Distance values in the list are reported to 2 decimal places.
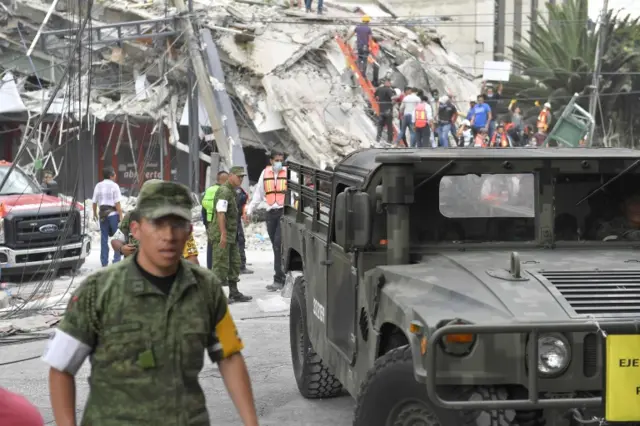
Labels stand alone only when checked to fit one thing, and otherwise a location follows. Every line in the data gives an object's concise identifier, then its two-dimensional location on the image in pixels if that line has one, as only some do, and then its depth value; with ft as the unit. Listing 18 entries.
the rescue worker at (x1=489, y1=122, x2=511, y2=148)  86.62
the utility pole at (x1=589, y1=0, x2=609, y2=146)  100.58
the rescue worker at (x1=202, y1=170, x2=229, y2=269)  44.01
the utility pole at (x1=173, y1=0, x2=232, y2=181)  83.25
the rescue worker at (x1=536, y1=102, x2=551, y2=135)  91.66
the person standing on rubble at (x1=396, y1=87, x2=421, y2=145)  82.28
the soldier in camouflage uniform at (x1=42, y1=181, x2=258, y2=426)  11.34
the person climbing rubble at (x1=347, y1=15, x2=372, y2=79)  92.94
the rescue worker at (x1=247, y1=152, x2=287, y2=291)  46.98
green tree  113.39
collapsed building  88.38
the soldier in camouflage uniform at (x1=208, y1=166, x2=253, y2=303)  42.14
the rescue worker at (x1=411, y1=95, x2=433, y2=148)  81.41
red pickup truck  49.03
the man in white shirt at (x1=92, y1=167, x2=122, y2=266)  52.70
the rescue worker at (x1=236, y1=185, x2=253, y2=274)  48.37
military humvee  15.62
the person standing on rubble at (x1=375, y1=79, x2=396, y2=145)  84.99
